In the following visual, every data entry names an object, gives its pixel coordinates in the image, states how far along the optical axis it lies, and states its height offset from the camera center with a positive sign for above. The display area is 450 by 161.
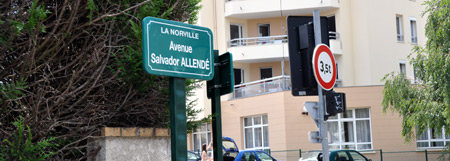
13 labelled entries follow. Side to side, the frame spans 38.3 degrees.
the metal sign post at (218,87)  5.63 +0.33
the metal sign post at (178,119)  4.88 +0.05
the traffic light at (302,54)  8.92 +0.95
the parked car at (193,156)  25.86 -1.27
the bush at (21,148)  4.55 -0.13
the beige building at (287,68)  34.72 +3.15
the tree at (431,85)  22.84 +1.35
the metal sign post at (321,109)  8.91 +0.18
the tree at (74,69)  4.82 +0.48
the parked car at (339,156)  23.88 -1.28
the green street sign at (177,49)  4.73 +0.59
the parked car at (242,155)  23.91 -1.14
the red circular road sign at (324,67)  8.55 +0.75
